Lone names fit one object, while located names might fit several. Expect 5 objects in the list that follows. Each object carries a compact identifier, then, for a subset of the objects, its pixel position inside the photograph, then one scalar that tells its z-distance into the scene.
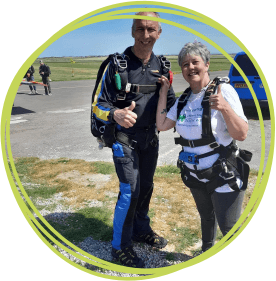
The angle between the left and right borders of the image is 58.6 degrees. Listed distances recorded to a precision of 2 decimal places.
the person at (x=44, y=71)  13.34
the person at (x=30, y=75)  12.56
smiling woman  2.00
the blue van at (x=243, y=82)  4.98
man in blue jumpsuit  2.34
